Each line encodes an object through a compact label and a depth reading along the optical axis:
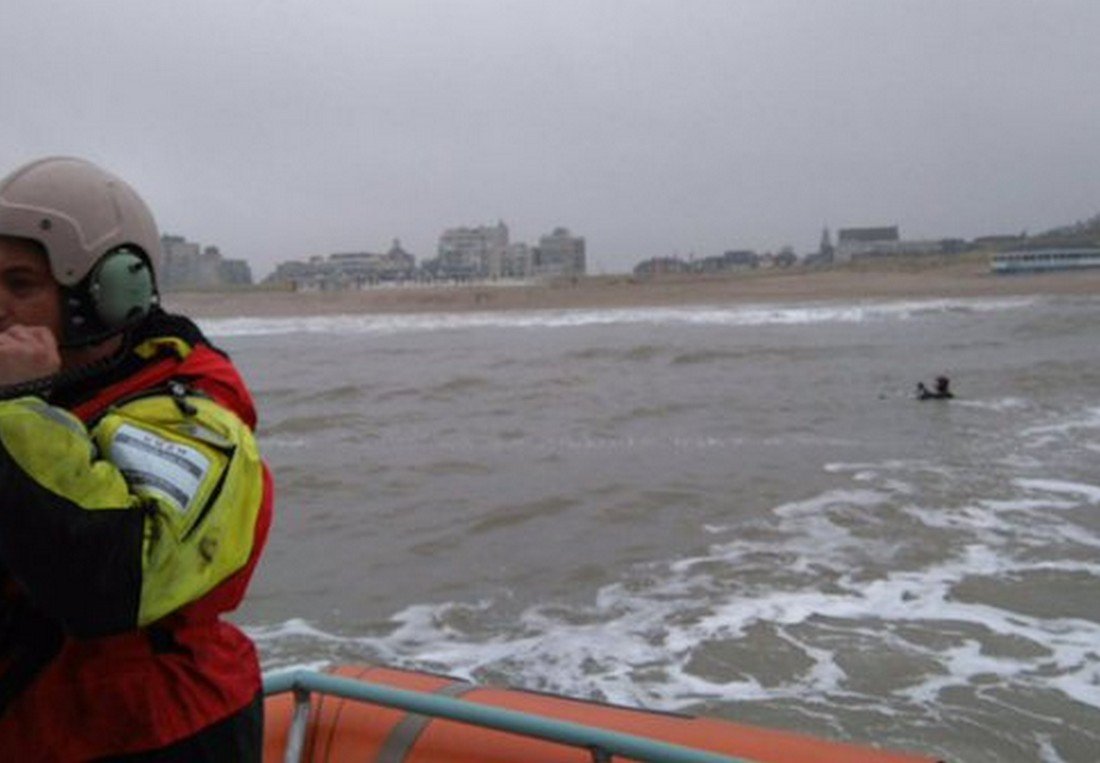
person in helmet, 1.20
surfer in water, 15.91
